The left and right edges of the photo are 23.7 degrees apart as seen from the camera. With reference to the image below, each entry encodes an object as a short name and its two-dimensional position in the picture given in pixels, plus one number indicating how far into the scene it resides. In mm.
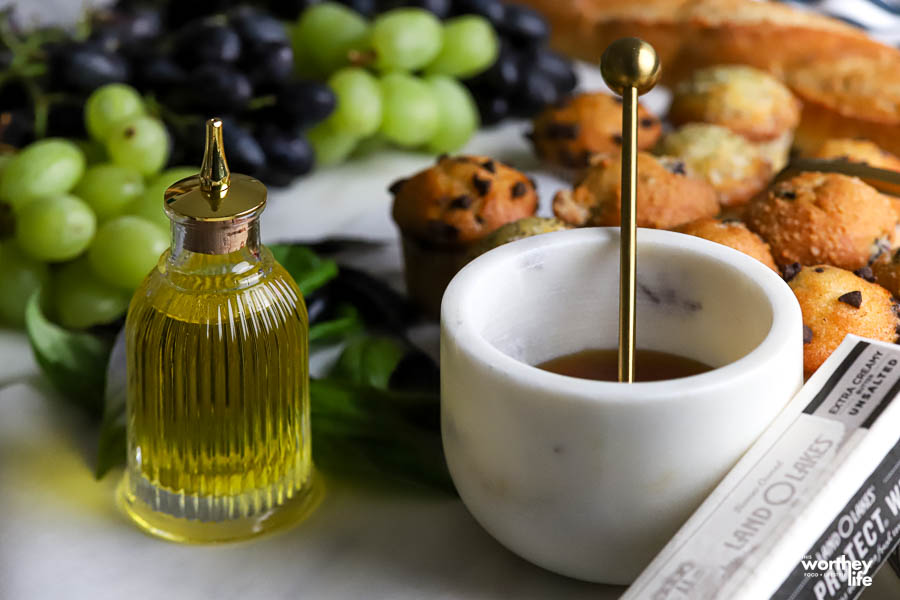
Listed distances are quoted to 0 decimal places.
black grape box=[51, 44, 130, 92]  773
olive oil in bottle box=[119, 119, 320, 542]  596
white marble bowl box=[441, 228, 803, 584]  557
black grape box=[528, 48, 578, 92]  879
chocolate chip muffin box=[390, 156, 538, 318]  687
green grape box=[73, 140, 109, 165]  767
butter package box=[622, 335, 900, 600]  539
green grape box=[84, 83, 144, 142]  752
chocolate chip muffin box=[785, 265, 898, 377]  605
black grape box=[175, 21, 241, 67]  784
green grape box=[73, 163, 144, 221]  728
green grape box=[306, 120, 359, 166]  821
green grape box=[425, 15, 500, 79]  842
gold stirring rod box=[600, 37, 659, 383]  567
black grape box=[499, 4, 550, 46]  870
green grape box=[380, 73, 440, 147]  824
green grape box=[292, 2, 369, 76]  838
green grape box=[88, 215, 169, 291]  696
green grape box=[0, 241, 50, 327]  714
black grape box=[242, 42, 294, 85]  792
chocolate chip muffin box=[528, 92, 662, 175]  780
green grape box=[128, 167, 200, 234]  718
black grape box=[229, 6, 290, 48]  792
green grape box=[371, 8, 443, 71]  823
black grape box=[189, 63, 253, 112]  777
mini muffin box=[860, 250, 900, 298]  622
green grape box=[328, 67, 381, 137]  808
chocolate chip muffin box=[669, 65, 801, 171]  778
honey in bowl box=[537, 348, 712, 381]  610
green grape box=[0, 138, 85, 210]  716
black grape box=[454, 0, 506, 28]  867
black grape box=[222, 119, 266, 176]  779
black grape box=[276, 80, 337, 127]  793
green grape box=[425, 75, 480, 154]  843
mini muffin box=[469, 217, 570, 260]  647
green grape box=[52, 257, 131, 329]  710
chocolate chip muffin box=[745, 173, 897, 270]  632
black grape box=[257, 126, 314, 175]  794
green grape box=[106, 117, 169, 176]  741
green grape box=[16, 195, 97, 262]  698
